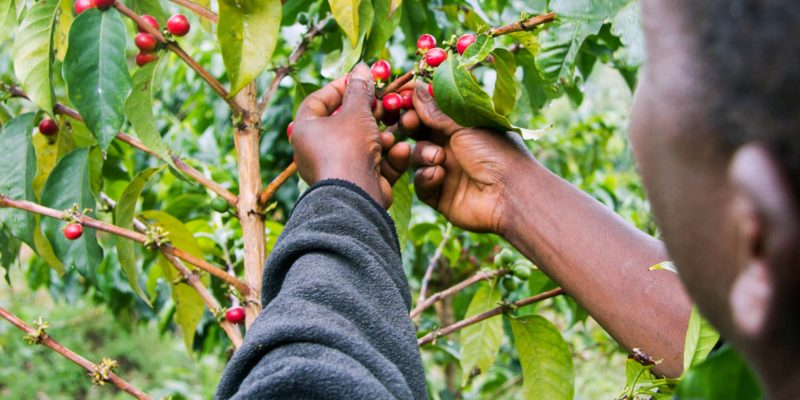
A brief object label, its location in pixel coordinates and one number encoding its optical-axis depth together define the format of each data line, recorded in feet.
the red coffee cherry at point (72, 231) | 4.87
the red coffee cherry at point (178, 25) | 4.89
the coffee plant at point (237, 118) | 4.36
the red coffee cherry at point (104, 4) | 4.64
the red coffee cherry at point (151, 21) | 4.94
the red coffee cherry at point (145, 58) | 5.03
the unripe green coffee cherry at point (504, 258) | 5.56
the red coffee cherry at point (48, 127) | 5.63
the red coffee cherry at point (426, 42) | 4.81
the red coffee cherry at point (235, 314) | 4.95
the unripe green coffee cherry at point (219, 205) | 5.22
